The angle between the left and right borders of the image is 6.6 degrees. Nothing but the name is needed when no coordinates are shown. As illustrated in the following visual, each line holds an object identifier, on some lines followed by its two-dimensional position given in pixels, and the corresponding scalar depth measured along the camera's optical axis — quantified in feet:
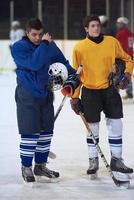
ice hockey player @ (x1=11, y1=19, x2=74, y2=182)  27.24
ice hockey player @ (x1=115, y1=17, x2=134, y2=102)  59.34
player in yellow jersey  29.22
